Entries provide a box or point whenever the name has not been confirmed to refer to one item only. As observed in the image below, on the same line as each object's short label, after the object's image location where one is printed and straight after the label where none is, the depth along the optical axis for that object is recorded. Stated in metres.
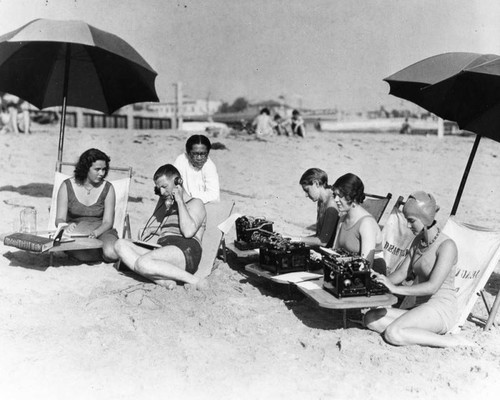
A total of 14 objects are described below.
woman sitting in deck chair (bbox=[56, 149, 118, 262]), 5.99
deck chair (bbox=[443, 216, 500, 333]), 4.67
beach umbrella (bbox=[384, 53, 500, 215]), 5.34
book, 5.23
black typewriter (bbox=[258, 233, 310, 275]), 5.02
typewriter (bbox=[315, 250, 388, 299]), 4.15
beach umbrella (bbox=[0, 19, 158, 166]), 7.11
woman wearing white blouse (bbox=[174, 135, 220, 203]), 6.42
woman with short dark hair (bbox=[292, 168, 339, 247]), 5.61
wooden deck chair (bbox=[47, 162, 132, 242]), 6.36
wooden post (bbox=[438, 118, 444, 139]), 21.48
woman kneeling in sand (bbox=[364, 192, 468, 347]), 4.20
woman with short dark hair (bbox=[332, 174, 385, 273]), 4.80
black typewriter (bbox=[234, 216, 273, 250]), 5.81
